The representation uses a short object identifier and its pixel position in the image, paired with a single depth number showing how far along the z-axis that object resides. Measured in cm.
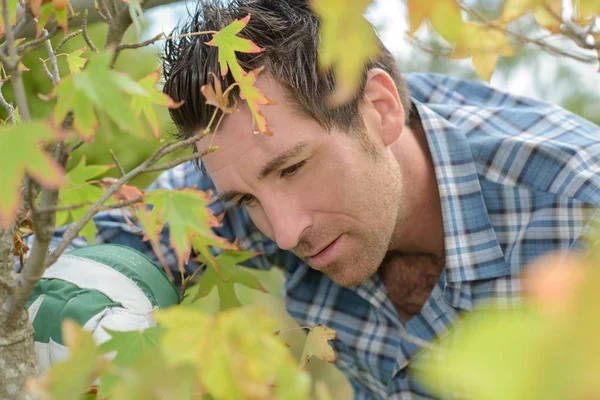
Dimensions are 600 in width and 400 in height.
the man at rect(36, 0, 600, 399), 100
